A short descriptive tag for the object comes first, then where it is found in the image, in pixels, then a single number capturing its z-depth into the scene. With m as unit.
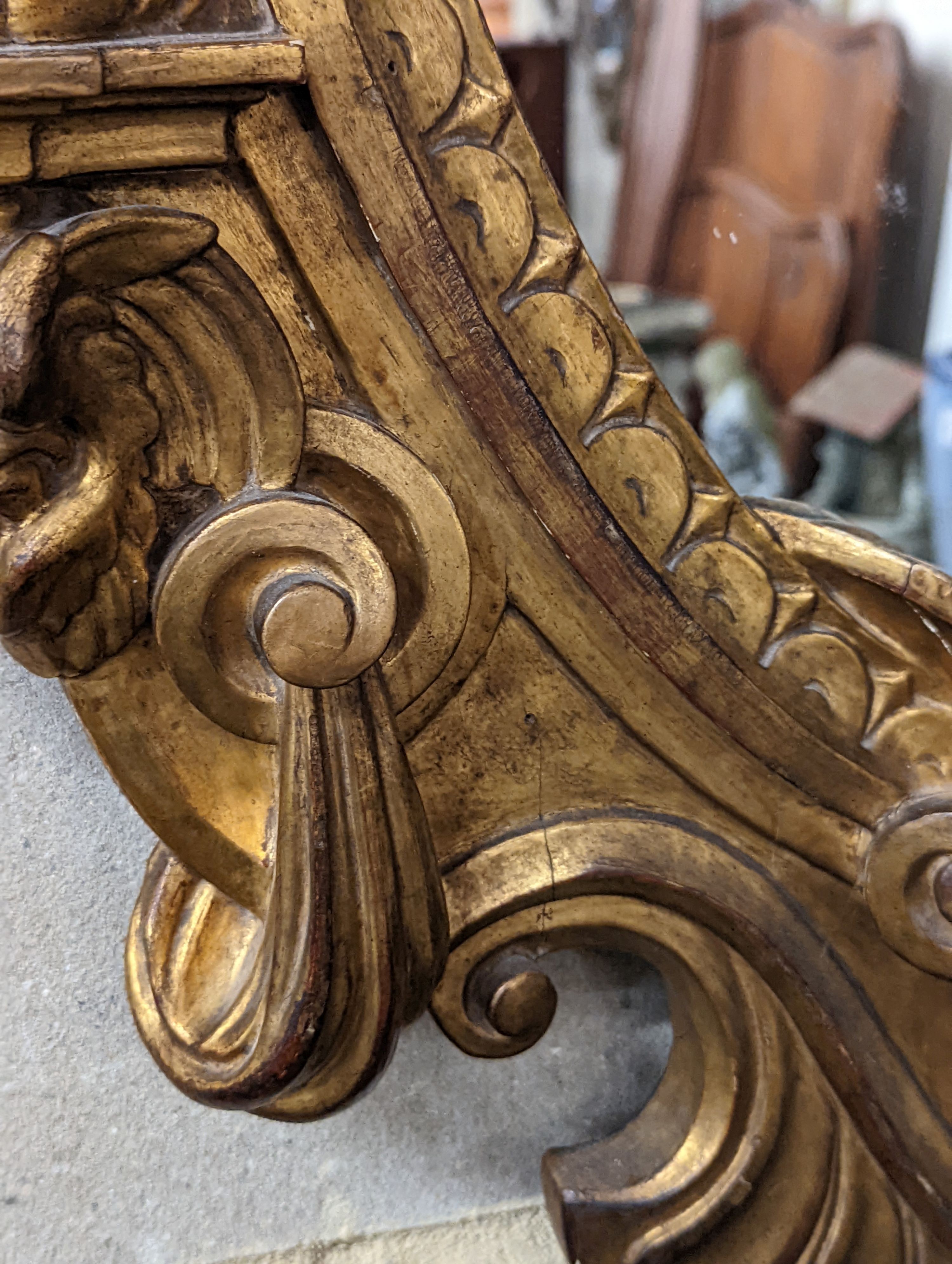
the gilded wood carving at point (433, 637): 0.32
